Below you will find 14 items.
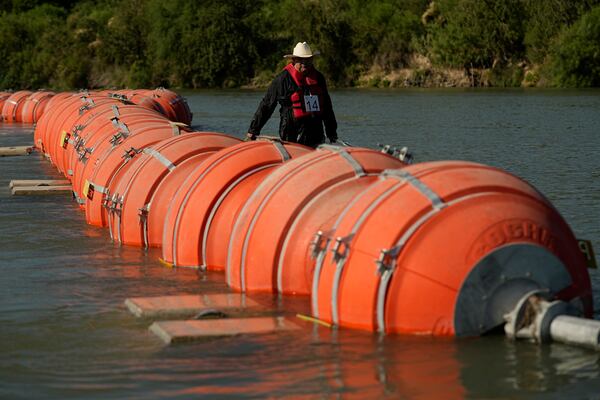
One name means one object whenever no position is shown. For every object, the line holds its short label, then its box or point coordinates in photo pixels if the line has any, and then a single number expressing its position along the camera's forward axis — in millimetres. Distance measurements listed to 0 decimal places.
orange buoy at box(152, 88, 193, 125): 36700
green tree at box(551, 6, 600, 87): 71250
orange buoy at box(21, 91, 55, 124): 46312
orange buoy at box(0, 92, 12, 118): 50219
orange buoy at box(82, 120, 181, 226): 15258
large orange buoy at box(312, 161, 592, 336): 8867
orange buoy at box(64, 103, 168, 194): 17219
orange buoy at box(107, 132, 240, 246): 13883
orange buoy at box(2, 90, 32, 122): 47469
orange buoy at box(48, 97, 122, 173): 23314
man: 14766
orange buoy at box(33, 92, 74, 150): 30125
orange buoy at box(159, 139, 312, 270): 12234
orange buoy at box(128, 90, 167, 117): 34844
